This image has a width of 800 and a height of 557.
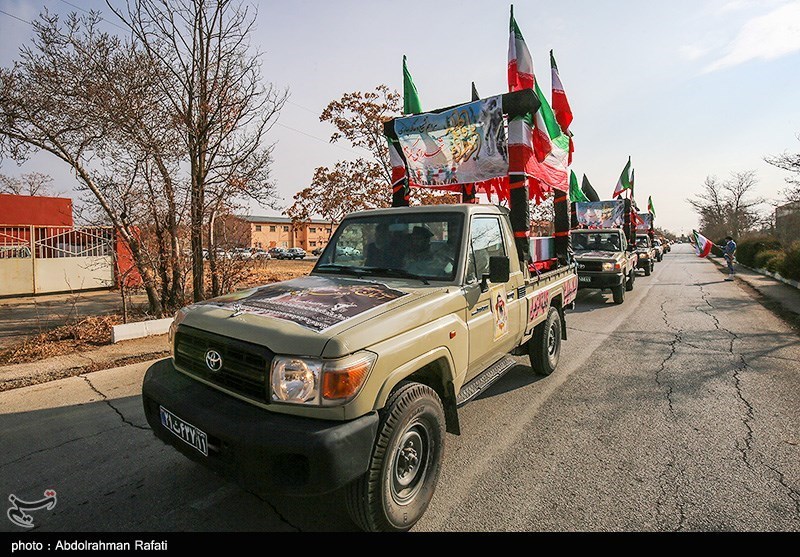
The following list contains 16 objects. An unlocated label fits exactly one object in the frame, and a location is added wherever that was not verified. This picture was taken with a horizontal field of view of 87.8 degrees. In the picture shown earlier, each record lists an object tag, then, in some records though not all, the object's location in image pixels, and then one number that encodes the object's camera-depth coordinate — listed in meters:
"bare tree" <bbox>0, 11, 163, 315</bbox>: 8.30
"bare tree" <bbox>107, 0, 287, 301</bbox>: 8.62
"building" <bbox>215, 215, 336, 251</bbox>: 72.94
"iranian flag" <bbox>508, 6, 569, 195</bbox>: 4.93
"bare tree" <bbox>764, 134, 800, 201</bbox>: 15.74
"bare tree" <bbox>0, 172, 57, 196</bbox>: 26.75
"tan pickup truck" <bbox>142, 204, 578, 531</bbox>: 2.14
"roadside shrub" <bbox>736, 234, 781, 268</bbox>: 21.66
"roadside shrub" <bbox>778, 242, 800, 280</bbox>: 13.57
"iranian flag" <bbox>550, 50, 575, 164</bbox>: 6.95
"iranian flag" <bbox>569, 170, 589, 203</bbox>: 10.90
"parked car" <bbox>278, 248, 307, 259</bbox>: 48.44
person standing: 18.00
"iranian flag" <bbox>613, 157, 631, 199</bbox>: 18.89
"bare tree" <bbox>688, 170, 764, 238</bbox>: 39.56
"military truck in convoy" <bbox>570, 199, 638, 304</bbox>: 11.39
